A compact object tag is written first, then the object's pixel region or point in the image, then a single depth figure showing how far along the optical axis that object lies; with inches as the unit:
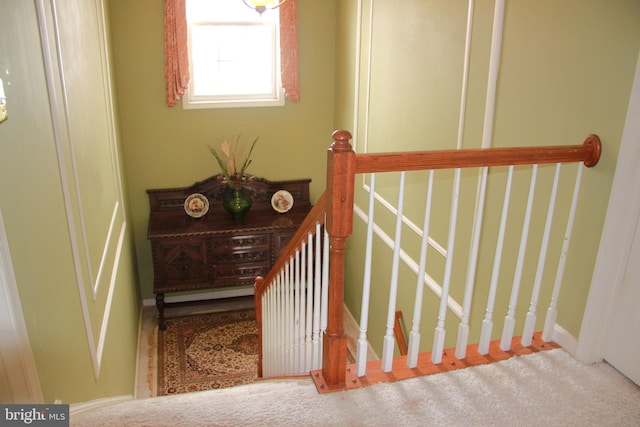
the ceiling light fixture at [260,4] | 131.8
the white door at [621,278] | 68.8
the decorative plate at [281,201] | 202.4
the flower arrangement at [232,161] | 193.0
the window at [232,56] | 190.5
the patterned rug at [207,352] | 165.0
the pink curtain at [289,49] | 189.8
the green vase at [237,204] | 192.2
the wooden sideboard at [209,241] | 185.0
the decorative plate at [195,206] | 195.5
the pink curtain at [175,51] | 179.2
